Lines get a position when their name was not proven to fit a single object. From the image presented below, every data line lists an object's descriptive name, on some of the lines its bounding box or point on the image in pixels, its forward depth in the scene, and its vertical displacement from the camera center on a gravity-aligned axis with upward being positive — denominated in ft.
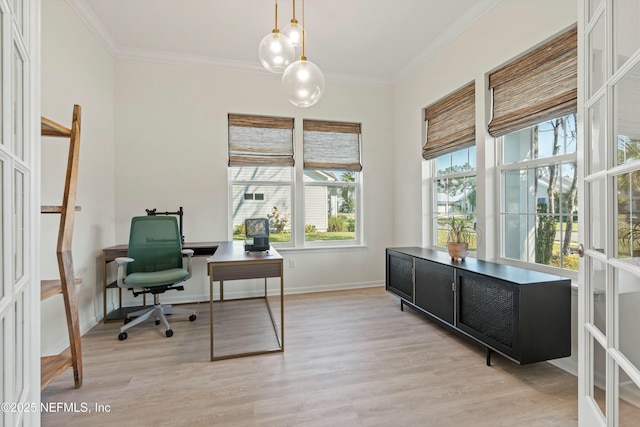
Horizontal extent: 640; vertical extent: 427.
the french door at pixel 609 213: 3.03 +0.01
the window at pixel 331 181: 14.07 +1.63
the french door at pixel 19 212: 2.55 +0.02
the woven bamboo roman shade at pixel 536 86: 7.11 +3.46
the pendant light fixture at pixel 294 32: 6.90 +4.31
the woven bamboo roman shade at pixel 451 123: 10.26 +3.46
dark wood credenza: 6.56 -2.31
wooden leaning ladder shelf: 5.98 -1.00
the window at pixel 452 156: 10.48 +2.31
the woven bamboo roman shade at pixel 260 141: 13.08 +3.33
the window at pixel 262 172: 13.15 +1.92
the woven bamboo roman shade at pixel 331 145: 13.97 +3.32
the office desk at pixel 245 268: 7.65 -1.45
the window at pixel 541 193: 7.57 +0.58
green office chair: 9.50 -1.58
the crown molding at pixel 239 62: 9.39 +6.46
